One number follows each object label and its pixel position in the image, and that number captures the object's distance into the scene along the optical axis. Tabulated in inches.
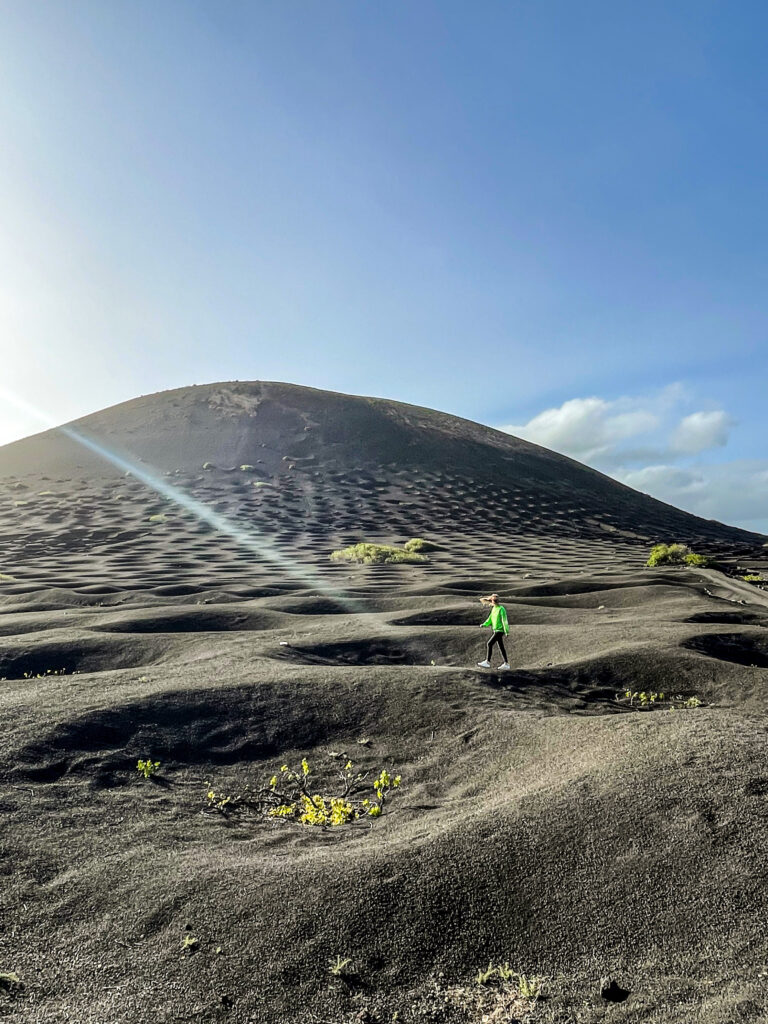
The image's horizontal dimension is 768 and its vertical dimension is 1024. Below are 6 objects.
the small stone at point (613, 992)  157.0
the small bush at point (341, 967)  168.2
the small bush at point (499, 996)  155.7
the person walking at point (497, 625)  480.4
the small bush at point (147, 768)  302.7
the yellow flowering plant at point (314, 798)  270.2
